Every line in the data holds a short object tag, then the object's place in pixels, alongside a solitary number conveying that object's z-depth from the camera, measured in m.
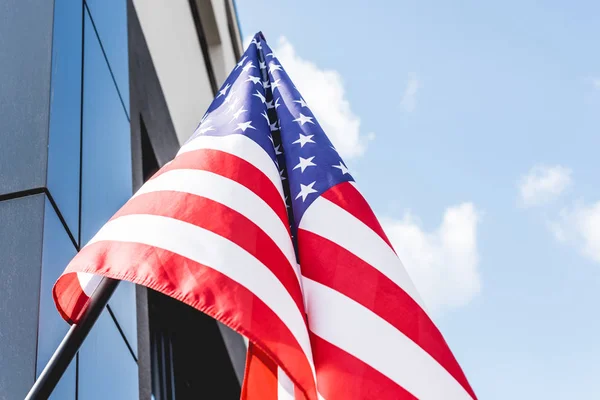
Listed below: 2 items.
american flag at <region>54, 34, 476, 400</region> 3.08
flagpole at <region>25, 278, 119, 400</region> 2.60
